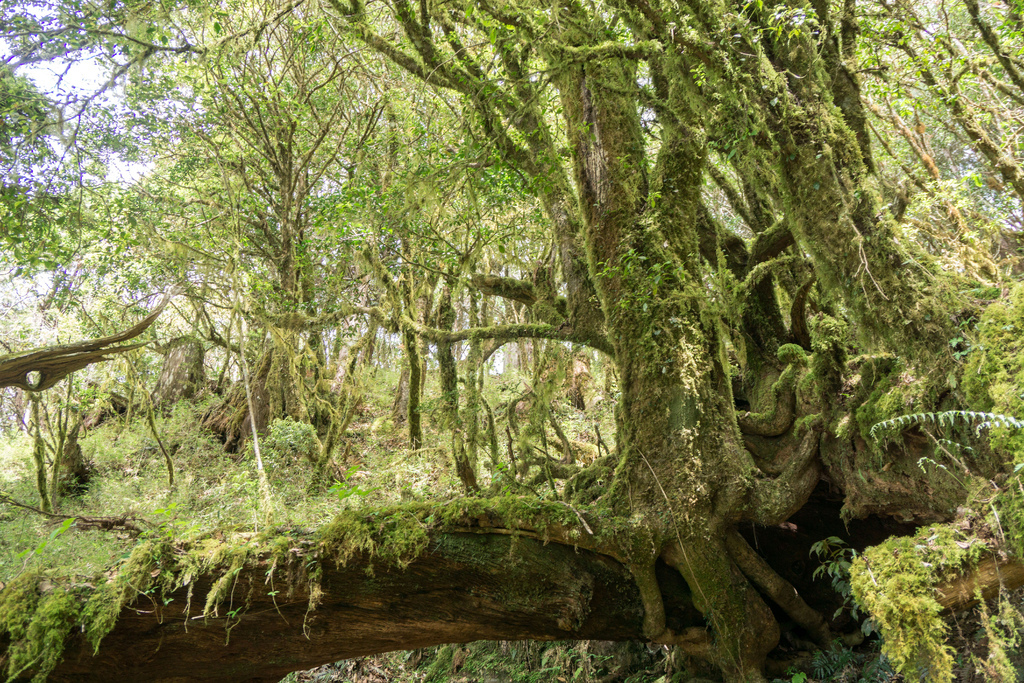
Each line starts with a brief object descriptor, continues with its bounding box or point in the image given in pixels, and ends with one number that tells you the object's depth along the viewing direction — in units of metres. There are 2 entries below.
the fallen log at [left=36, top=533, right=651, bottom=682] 3.52
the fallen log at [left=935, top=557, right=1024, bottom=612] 2.97
